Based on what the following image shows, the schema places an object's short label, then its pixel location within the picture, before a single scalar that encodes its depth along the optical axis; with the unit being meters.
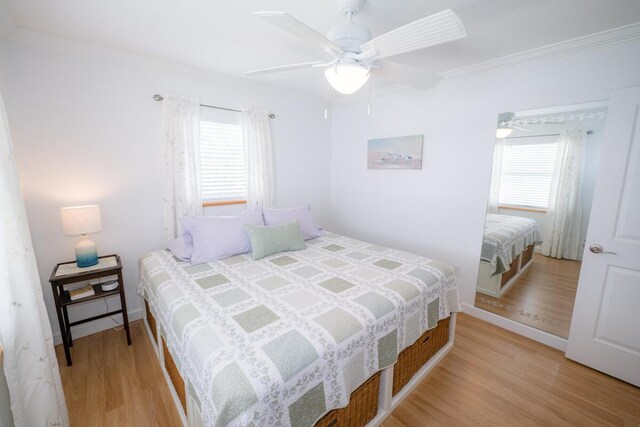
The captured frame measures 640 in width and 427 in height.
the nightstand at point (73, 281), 1.90
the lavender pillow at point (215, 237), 2.20
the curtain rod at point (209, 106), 2.41
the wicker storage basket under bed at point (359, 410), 1.28
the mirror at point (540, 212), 2.05
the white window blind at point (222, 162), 2.78
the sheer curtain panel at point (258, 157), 2.99
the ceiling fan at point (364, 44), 1.05
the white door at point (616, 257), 1.73
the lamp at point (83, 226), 1.92
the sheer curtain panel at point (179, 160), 2.49
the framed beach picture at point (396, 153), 2.93
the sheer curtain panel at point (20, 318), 1.15
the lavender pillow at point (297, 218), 2.69
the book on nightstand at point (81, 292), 1.99
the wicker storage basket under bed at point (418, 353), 1.69
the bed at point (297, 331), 1.05
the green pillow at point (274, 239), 2.31
